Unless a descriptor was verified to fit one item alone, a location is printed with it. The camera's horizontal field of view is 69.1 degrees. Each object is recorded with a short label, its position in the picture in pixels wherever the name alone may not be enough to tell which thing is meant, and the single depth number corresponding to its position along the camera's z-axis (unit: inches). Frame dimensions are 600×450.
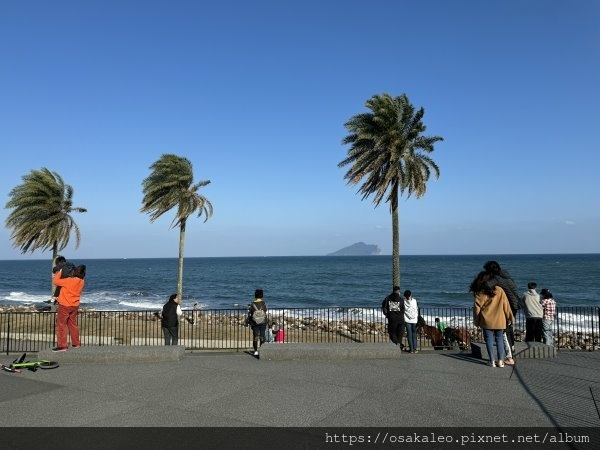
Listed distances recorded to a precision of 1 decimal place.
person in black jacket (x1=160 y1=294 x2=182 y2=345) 443.8
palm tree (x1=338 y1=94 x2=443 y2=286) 815.7
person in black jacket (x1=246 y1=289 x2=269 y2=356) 388.5
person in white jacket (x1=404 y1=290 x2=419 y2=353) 412.5
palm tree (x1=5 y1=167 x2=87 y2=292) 959.6
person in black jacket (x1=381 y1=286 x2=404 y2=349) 424.8
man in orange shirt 352.8
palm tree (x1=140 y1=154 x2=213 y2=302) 1003.3
